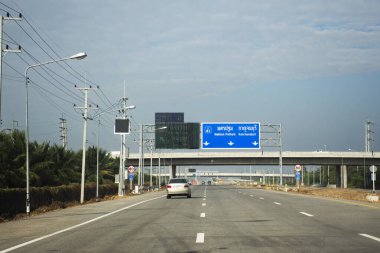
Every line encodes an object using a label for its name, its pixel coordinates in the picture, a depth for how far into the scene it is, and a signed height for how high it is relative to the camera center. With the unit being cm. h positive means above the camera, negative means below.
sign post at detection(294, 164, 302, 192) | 6456 +6
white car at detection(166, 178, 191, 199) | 4434 -154
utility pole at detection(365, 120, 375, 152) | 12694 +717
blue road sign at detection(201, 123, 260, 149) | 7006 +413
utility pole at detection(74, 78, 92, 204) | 4578 +353
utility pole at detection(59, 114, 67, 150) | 9394 +636
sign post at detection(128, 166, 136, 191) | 6942 -26
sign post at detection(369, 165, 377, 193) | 5044 +8
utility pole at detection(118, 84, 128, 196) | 6028 +95
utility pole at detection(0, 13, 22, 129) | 2551 +608
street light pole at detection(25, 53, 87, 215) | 2822 +129
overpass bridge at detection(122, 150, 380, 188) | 10006 +208
